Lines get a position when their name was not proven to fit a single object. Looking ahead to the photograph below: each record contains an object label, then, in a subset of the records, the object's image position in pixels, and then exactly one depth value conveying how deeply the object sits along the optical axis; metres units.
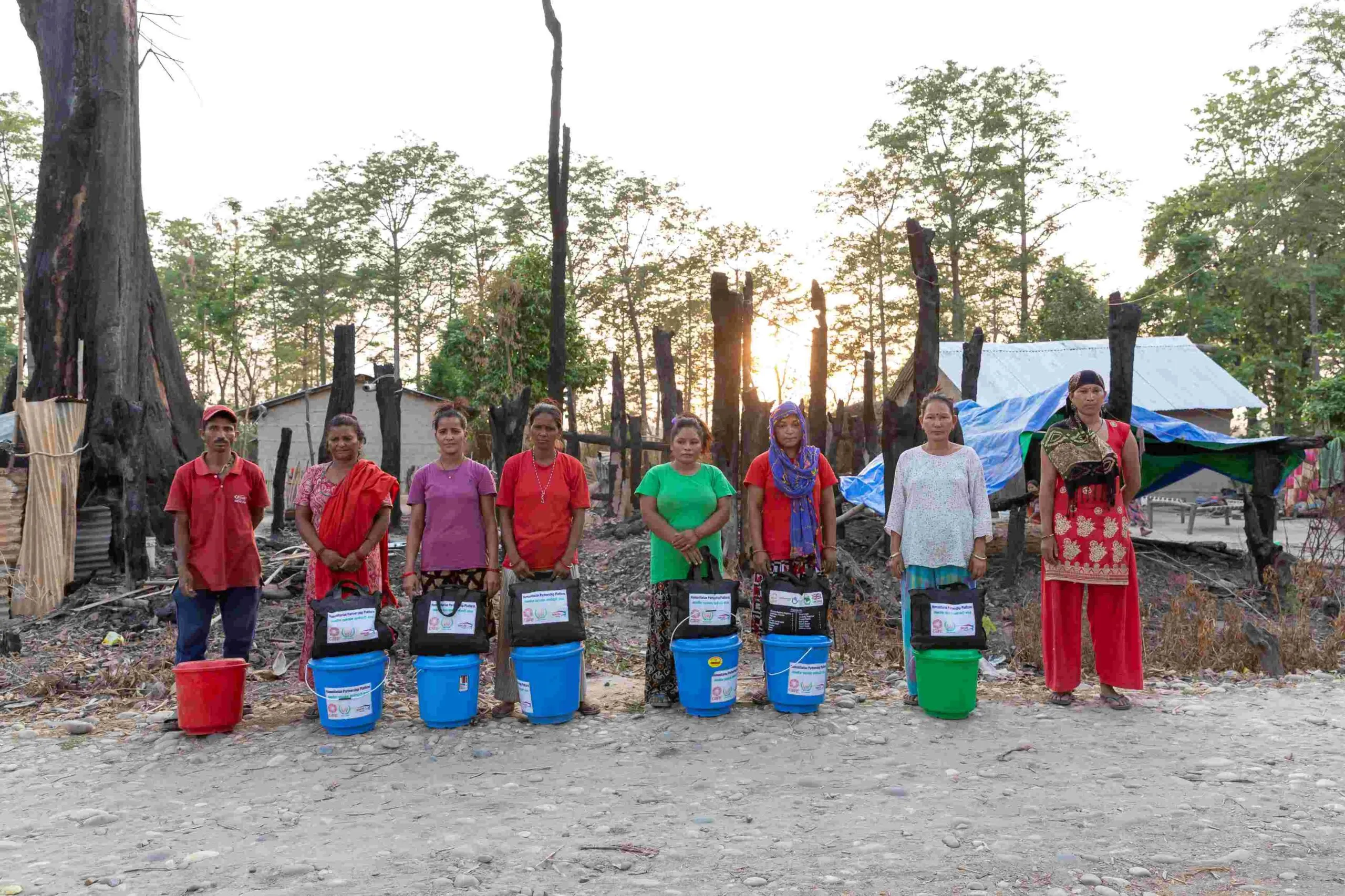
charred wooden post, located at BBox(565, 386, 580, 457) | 14.20
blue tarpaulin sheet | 9.52
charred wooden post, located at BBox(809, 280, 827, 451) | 11.45
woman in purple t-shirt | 4.75
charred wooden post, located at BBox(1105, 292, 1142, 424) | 8.26
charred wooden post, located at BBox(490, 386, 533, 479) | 7.46
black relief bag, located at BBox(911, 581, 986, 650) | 4.65
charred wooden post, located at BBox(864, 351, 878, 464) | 15.32
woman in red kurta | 4.80
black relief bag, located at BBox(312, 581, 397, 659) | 4.46
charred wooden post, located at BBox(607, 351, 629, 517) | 15.77
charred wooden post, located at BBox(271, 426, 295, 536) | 12.22
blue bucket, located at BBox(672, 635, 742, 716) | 4.71
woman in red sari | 4.79
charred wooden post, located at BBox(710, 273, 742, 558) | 9.20
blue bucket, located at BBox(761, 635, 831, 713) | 4.78
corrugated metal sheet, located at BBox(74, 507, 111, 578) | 8.04
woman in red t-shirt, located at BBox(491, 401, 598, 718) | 4.77
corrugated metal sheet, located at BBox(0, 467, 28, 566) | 7.36
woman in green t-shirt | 4.79
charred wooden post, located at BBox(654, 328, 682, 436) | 12.92
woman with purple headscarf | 4.93
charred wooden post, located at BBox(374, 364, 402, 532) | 11.97
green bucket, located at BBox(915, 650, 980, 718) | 4.71
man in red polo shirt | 4.86
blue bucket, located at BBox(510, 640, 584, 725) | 4.65
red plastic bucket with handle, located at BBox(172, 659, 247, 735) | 4.55
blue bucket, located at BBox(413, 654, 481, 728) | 4.61
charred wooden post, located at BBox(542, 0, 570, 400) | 11.82
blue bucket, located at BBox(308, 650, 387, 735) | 4.52
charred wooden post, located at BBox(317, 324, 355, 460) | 9.25
